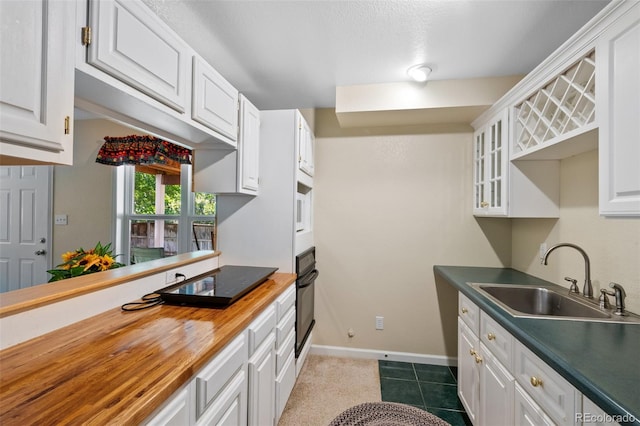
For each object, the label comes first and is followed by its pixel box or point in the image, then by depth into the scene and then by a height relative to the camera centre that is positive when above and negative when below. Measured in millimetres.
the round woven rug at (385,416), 1229 -930
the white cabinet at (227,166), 1858 +319
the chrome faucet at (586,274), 1551 -319
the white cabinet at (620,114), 1024 +412
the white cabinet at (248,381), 850 -691
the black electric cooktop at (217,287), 1348 -414
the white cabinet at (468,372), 1686 -1023
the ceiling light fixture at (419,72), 2056 +1097
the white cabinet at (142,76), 883 +540
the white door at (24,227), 3045 -186
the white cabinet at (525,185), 1976 +233
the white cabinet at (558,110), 1344 +630
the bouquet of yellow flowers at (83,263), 1643 -320
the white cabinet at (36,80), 672 +345
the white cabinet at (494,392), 1299 -899
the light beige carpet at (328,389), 1906 -1388
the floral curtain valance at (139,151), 2865 +642
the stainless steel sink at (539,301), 1481 -517
